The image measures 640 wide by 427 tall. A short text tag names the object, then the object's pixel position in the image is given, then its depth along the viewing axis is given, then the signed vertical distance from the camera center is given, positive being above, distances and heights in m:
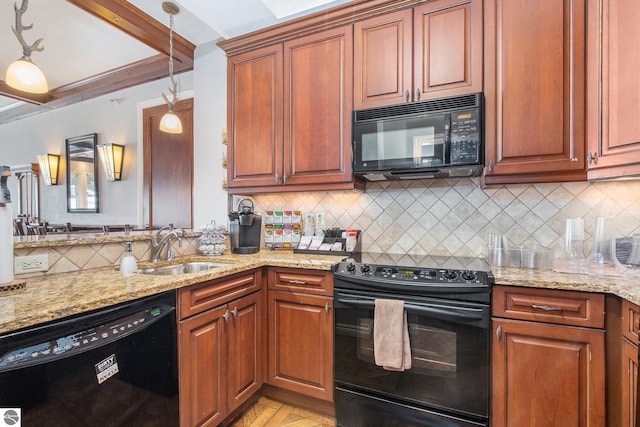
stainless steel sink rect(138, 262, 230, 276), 1.80 -0.37
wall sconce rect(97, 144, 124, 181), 3.68 +0.65
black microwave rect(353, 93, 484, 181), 1.66 +0.43
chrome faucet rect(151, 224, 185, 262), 1.84 -0.20
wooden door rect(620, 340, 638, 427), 1.11 -0.67
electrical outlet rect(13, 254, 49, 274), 1.30 -0.24
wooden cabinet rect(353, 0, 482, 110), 1.73 +0.99
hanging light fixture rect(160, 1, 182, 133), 2.34 +0.76
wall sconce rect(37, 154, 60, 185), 4.35 +0.66
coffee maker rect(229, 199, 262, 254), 2.22 -0.15
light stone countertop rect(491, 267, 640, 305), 1.18 -0.31
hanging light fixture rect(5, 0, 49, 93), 1.75 +0.83
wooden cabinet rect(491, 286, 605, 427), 1.27 -0.68
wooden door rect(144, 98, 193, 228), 3.25 +0.47
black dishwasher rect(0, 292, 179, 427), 0.86 -0.55
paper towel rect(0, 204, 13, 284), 1.11 -0.13
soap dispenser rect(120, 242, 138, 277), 1.51 -0.28
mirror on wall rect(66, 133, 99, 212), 4.04 +0.52
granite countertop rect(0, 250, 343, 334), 0.90 -0.31
